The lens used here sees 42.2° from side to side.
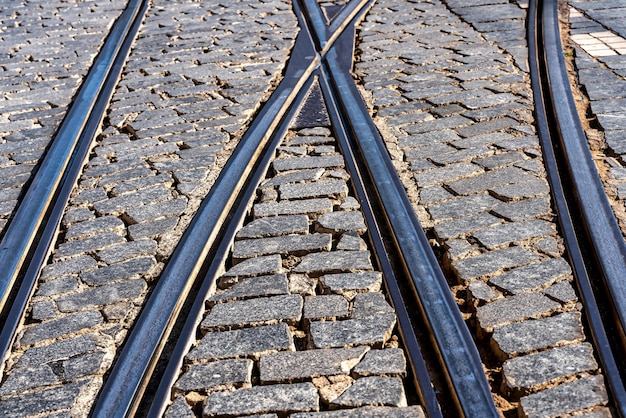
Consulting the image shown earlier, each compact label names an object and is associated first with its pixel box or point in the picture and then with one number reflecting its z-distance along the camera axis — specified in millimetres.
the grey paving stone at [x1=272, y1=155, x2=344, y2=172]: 4098
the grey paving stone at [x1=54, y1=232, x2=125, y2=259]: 3488
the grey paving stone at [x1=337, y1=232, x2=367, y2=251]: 3326
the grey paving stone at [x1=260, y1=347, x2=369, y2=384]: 2633
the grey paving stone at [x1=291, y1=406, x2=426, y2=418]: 2424
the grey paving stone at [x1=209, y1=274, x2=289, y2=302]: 3057
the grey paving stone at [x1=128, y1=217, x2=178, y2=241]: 3596
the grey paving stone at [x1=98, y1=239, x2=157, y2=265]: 3434
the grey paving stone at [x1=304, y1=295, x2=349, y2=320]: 2920
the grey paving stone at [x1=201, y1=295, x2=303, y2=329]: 2914
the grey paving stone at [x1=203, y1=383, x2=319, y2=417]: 2498
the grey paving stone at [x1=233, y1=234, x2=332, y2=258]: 3357
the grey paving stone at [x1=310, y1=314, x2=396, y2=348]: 2766
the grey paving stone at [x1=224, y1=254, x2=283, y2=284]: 3193
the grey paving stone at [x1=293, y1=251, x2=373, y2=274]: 3186
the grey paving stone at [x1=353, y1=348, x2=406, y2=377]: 2611
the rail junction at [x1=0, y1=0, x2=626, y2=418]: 2602
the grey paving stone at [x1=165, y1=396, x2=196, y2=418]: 2482
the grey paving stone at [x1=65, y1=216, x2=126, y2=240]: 3645
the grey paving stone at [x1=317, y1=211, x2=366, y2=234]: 3477
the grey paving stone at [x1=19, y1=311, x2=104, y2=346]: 2918
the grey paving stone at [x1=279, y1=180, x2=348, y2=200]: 3807
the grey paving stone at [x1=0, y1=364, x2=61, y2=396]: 2672
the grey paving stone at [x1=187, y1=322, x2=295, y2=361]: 2754
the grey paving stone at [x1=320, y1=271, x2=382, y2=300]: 3045
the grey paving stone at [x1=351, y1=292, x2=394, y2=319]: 2898
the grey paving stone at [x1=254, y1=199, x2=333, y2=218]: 3664
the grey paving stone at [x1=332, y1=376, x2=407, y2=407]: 2488
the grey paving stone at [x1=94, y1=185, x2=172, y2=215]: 3875
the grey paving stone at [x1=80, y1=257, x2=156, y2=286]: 3273
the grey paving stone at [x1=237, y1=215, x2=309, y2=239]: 3490
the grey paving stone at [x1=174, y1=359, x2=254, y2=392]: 2600
